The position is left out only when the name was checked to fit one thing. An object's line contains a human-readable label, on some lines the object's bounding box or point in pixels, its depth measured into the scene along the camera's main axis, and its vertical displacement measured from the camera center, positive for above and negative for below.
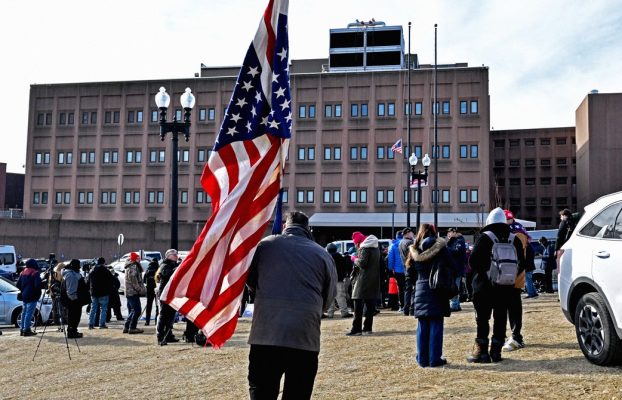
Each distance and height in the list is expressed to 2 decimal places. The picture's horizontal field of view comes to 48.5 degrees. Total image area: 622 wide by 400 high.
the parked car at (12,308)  18.89 -1.98
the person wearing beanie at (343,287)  16.11 -1.18
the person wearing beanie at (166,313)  13.57 -1.46
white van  36.47 -1.19
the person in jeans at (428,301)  8.55 -0.72
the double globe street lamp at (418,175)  32.38 +3.16
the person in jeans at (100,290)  17.17 -1.32
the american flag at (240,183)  5.33 +0.47
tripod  12.68 -2.17
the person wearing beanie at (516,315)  9.48 -1.00
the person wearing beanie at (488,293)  8.52 -0.61
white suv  7.45 -0.40
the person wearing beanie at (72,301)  15.25 -1.44
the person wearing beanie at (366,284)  12.73 -0.79
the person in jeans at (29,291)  16.47 -1.31
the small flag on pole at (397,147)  37.19 +5.10
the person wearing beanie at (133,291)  16.09 -1.27
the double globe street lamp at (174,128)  18.00 +2.99
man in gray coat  4.84 -0.55
